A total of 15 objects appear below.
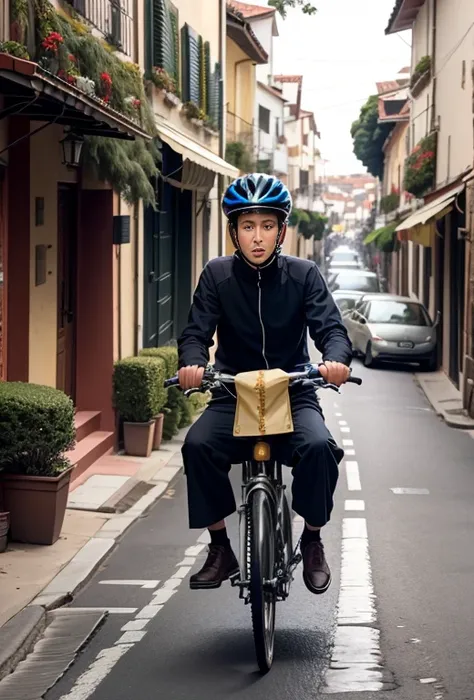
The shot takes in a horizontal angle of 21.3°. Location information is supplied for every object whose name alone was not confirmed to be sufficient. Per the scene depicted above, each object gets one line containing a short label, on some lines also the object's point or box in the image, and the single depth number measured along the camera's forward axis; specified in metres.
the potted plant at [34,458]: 8.66
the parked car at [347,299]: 31.45
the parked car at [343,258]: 82.02
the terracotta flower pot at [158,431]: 13.81
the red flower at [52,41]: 9.88
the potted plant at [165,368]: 13.90
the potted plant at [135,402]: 13.31
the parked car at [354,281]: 39.69
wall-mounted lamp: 10.75
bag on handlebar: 5.65
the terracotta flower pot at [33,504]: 8.80
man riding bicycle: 5.88
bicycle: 5.48
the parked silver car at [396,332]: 25.47
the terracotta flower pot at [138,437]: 13.33
